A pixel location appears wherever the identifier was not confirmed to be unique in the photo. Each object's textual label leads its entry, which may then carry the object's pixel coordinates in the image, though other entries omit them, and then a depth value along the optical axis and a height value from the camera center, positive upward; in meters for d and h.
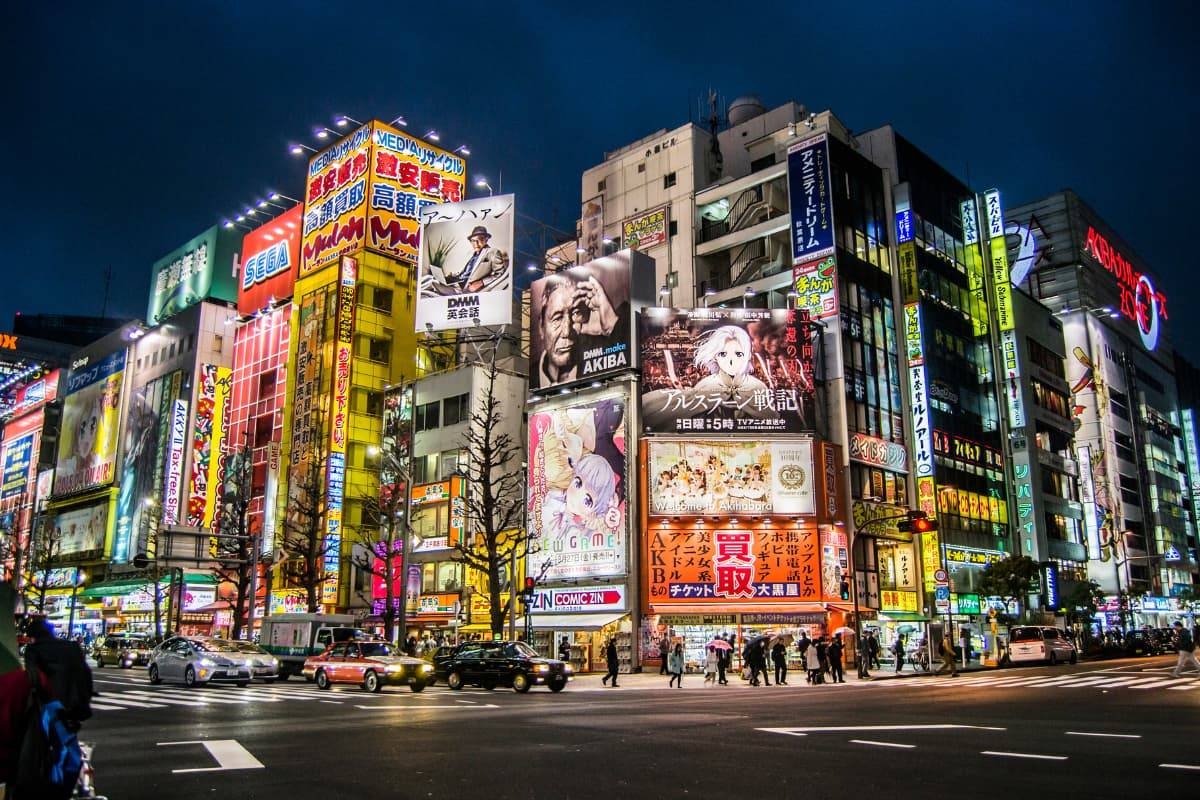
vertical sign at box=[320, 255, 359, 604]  56.09 +10.66
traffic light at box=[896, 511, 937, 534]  35.75 +2.86
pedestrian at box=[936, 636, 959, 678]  35.06 -2.36
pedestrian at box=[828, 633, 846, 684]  33.00 -2.29
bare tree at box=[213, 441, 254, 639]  51.75 +4.86
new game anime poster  43.97 +5.37
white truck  34.56 -1.37
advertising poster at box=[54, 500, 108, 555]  80.75 +6.71
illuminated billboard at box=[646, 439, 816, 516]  43.66 +5.75
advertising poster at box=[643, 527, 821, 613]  42.22 +1.47
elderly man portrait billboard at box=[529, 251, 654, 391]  46.94 +14.82
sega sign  69.62 +26.41
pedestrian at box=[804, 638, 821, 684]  33.27 -2.35
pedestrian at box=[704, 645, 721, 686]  33.50 -2.46
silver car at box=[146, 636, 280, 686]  28.38 -1.92
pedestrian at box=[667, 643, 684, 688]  30.58 -2.15
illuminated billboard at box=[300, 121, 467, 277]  63.50 +28.95
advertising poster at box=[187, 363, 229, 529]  67.00 +11.95
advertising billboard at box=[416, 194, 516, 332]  50.56 +18.62
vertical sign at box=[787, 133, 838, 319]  50.97 +21.00
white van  42.28 -2.33
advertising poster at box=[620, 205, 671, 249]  62.50 +25.46
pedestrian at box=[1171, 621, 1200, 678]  27.06 -1.60
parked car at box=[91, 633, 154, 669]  45.50 -2.49
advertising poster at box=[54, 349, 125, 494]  82.94 +16.58
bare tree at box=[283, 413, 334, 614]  53.41 +5.77
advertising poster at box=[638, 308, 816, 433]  44.50 +11.17
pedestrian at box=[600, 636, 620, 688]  30.97 -2.10
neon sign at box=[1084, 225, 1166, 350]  97.75 +34.85
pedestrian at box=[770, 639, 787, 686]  33.16 -2.27
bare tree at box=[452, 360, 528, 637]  37.91 +5.42
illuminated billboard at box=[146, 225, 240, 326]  78.31 +28.70
